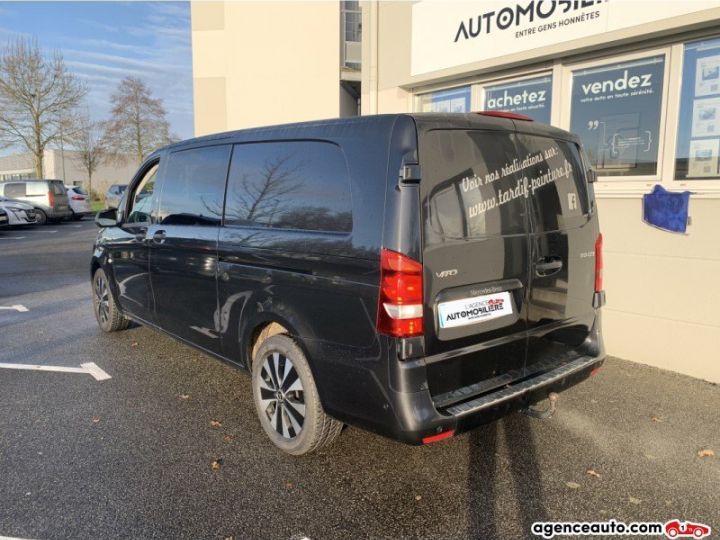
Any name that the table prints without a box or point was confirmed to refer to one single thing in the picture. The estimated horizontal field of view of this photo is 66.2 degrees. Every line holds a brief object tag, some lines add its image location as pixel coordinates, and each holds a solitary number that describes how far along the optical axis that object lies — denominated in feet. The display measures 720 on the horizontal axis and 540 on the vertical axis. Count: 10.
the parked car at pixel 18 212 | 65.57
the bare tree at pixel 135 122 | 114.01
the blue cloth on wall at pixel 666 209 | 16.01
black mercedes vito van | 8.84
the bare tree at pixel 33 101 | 93.66
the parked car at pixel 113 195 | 103.16
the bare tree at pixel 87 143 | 102.77
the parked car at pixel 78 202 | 82.02
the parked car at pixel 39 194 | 73.61
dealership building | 15.90
